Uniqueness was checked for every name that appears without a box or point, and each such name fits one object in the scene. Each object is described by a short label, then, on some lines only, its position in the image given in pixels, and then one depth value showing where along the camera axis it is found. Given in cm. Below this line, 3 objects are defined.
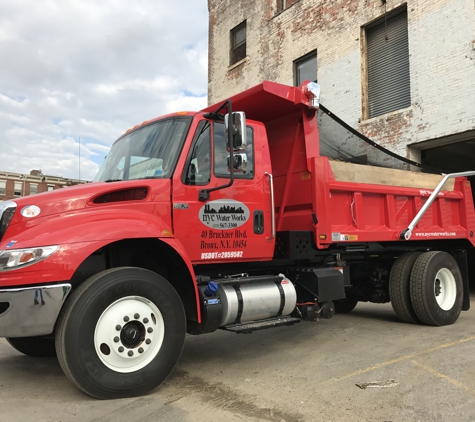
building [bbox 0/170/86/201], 5066
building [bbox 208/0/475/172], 971
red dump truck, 338
